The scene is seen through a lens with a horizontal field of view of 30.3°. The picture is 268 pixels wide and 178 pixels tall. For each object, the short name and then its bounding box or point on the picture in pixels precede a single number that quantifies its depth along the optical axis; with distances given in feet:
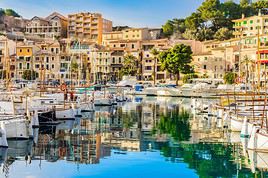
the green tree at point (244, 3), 363.58
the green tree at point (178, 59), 261.65
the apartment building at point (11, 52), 314.76
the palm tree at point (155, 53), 300.81
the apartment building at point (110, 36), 369.71
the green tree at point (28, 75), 298.56
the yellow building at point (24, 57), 314.76
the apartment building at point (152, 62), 306.55
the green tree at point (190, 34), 344.82
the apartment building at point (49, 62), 315.17
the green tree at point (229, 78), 246.88
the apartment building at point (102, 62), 320.29
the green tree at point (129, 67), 306.76
